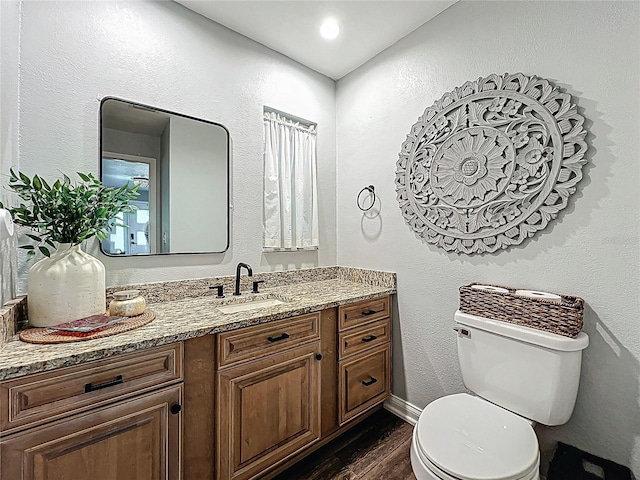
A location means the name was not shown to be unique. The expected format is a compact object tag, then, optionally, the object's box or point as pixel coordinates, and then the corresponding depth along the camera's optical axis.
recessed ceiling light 1.89
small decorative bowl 1.35
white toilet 1.05
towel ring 2.23
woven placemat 1.07
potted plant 1.21
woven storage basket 1.25
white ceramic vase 1.21
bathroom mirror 1.59
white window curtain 2.14
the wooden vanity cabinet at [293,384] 1.34
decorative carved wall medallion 1.39
